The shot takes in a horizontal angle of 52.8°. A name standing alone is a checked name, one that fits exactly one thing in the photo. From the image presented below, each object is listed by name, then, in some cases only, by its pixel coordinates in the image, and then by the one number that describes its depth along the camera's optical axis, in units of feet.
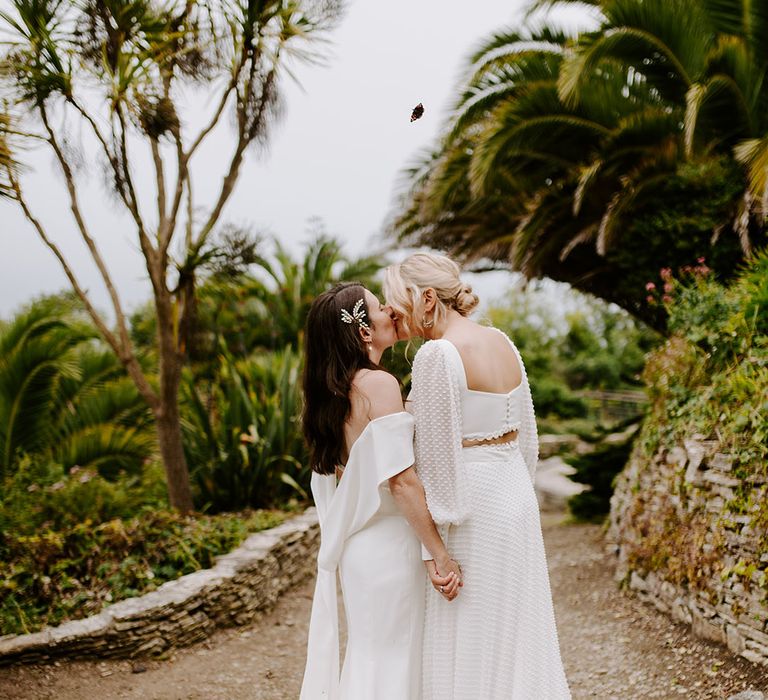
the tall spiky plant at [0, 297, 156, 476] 28.02
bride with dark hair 9.09
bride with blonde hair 8.80
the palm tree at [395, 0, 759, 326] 24.30
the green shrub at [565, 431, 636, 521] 27.84
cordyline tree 19.84
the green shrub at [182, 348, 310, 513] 25.90
